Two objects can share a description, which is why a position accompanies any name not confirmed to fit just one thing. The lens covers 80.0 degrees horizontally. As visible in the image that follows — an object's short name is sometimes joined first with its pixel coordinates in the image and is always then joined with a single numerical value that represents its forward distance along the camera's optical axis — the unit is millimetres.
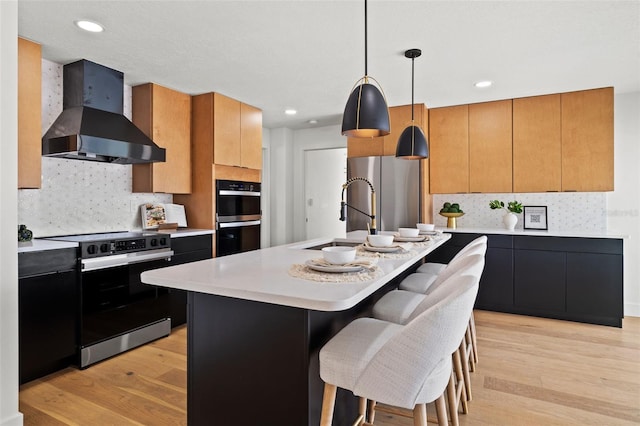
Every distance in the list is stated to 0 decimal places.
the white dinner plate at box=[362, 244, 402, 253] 2127
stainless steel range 2750
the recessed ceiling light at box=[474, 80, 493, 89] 3689
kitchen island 1315
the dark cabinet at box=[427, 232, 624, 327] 3625
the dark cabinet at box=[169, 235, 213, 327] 3473
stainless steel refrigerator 4414
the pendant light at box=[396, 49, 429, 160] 2996
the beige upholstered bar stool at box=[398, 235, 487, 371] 2062
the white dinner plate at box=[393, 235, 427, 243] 2643
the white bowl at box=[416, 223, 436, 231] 3406
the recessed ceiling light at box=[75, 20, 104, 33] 2471
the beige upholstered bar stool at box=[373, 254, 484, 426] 1469
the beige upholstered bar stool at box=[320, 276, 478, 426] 1121
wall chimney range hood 2924
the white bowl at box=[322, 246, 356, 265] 1599
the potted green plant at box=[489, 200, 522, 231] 4262
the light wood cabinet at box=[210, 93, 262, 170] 4070
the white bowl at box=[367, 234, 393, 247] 2232
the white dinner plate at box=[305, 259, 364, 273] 1504
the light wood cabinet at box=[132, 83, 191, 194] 3701
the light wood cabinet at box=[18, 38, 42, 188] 2662
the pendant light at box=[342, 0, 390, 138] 2037
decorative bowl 4531
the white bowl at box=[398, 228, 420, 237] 2777
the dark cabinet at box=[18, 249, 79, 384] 2426
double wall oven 4133
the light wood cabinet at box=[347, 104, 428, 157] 4496
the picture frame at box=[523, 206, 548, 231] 4363
